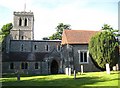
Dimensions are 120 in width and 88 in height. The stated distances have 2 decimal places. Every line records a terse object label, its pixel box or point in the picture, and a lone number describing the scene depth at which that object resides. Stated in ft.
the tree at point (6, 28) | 231.77
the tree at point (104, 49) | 107.51
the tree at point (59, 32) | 227.57
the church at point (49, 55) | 123.85
